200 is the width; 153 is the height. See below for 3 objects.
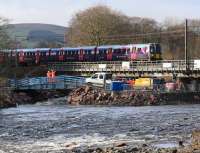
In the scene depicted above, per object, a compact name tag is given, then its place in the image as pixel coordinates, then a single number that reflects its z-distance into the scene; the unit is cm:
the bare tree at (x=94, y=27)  15275
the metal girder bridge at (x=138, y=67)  9306
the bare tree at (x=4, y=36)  10576
